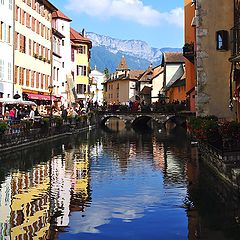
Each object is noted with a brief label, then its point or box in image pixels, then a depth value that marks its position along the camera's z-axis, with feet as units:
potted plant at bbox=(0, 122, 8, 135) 65.60
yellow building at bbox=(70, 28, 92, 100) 199.49
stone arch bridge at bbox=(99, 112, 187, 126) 181.60
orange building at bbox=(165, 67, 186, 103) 194.17
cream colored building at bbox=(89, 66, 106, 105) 433.88
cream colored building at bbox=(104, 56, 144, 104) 344.56
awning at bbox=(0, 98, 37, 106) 91.54
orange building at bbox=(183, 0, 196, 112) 107.29
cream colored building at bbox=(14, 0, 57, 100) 122.37
